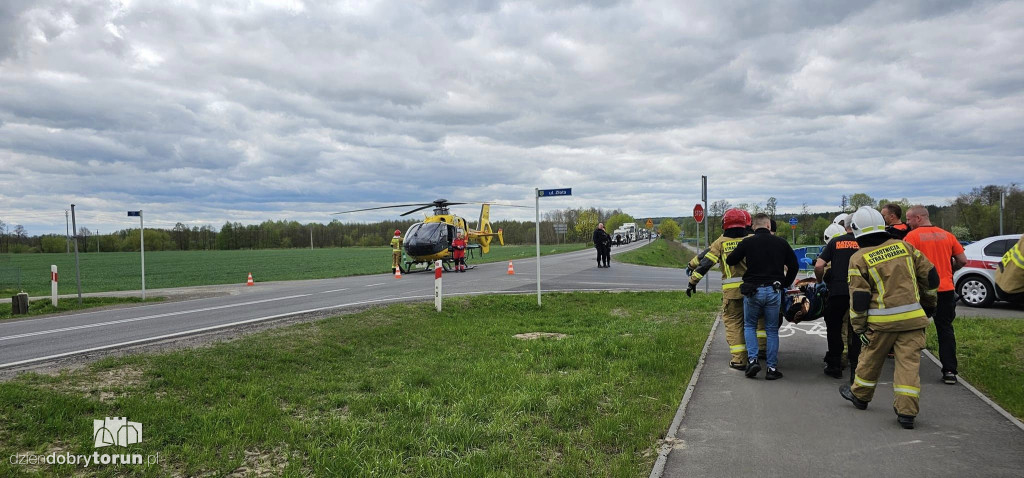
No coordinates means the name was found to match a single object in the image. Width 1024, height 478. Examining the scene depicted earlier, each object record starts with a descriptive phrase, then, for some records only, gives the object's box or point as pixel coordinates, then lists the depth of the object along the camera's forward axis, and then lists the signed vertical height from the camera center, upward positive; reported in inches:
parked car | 477.4 -43.2
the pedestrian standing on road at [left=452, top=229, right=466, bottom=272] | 1035.0 -31.3
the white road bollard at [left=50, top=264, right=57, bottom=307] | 576.1 -44.8
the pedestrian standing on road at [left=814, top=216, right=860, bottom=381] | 252.1 -32.7
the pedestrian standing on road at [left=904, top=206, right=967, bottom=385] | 243.4 -20.1
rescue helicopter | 979.3 -2.6
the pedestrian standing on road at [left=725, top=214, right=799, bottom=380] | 258.8 -26.2
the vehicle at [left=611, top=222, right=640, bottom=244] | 3361.2 -12.4
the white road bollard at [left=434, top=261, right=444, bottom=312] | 450.3 -43.1
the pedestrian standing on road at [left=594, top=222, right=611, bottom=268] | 1091.9 -25.9
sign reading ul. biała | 474.9 +33.9
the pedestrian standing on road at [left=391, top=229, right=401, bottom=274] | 988.3 -27.5
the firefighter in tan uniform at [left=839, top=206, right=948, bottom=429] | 193.5 -29.5
